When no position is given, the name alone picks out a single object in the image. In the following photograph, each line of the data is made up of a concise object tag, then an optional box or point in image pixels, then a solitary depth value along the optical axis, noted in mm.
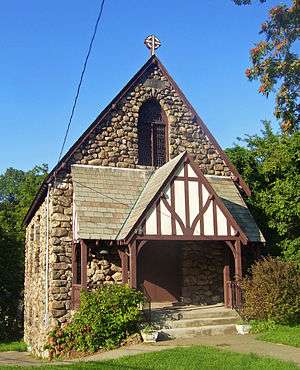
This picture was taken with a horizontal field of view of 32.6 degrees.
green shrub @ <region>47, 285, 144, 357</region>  13078
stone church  15055
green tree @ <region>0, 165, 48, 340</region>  25203
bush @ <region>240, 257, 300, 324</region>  14000
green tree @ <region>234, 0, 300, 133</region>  12203
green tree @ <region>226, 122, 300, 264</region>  18000
